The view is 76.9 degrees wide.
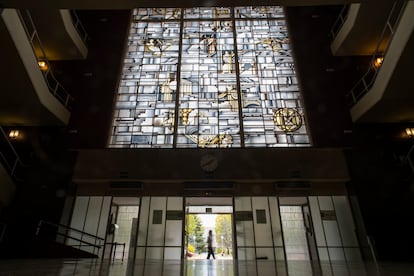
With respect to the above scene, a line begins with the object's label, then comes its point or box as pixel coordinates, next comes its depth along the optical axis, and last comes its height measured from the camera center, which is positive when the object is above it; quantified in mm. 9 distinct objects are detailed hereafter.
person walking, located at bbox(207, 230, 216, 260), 9402 +536
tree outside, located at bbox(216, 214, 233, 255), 17836 +1821
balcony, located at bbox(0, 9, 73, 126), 6090 +4436
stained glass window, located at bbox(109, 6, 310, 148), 9273 +6360
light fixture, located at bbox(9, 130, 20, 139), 8969 +3944
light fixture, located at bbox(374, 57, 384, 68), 9739 +6755
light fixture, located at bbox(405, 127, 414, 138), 8641 +3849
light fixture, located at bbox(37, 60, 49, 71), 10138 +6916
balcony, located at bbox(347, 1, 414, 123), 6012 +4341
